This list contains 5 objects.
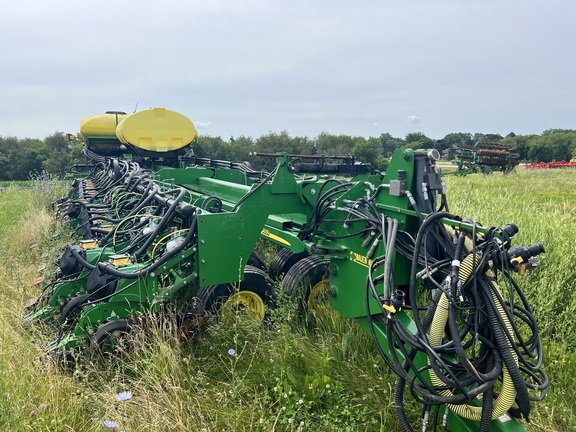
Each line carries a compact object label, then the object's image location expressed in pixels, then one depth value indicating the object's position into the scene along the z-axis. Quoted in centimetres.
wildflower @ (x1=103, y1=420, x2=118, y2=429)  203
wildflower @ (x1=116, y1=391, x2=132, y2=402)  204
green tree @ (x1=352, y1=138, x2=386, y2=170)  2327
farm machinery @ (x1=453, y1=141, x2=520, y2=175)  2512
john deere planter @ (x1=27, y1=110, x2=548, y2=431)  195
